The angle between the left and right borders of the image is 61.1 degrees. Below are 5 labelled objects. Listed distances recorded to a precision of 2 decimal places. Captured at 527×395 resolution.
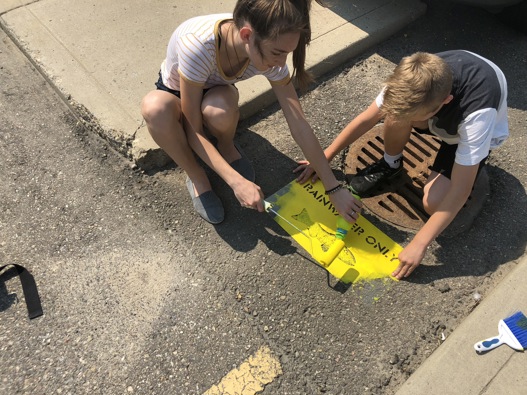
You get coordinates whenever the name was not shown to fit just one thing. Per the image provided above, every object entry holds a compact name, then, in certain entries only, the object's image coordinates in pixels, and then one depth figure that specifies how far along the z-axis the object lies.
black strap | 2.08
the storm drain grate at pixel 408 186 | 2.45
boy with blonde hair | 1.85
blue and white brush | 1.98
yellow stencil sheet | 2.29
